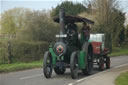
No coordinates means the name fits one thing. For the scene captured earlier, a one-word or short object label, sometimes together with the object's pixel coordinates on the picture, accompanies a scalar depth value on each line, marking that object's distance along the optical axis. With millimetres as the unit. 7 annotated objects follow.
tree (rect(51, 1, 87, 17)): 49919
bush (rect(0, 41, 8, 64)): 20719
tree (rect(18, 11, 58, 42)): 25625
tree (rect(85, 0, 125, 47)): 34938
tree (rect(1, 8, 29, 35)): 33469
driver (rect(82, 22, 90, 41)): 13088
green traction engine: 11461
